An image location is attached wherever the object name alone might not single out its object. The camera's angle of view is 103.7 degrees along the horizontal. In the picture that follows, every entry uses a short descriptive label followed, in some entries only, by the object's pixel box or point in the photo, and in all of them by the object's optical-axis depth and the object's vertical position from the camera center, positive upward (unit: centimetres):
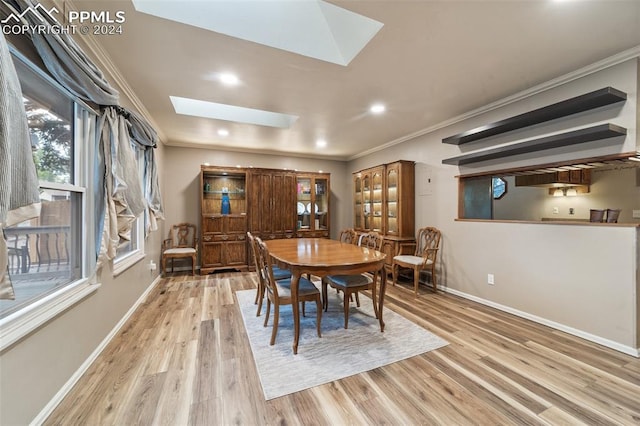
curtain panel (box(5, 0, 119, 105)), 121 +88
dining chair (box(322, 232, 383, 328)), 255 -77
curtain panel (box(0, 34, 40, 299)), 100 +21
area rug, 184 -120
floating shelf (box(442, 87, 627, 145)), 207 +93
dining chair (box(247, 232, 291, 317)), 276 -76
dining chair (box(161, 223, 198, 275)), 443 -63
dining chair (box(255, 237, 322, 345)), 226 -76
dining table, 215 -45
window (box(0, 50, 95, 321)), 142 +7
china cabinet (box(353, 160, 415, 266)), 420 +13
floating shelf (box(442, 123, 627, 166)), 210 +66
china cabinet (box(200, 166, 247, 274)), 482 -15
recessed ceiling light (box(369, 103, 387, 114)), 317 +134
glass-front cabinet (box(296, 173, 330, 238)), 561 +16
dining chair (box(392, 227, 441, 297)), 357 -71
